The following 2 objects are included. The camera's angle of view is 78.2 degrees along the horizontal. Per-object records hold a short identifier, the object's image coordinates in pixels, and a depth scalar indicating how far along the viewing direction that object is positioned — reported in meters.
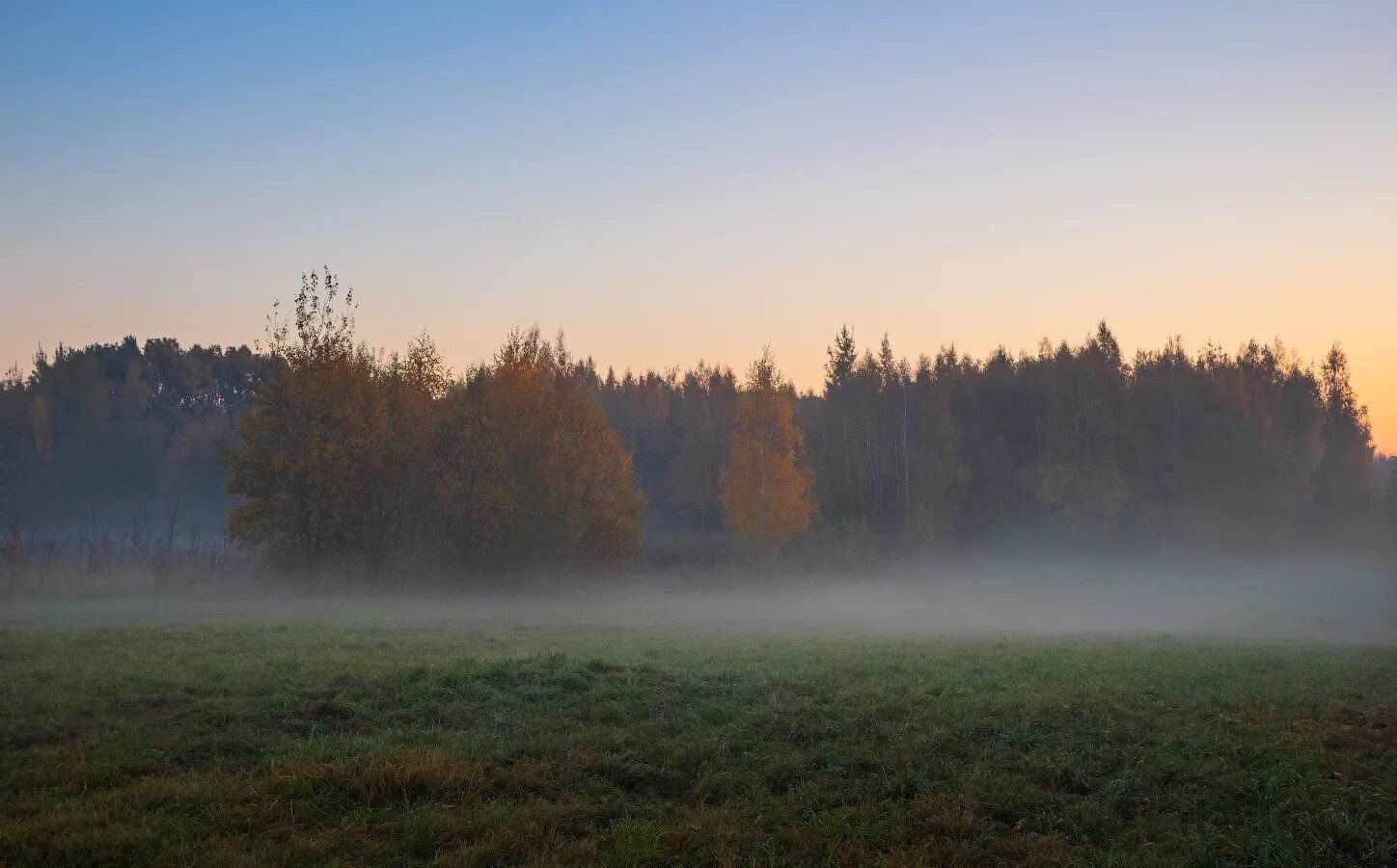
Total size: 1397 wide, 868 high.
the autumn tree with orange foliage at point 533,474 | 45.47
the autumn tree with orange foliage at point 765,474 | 53.41
